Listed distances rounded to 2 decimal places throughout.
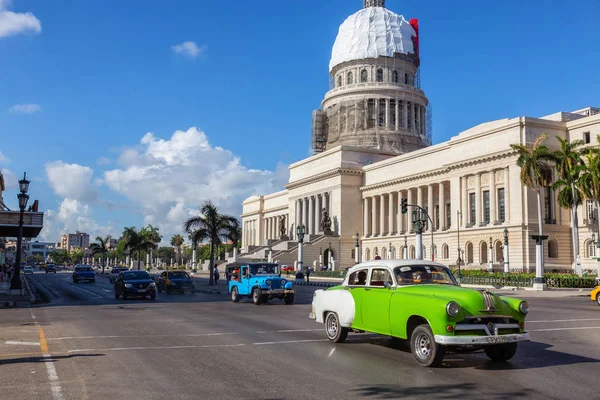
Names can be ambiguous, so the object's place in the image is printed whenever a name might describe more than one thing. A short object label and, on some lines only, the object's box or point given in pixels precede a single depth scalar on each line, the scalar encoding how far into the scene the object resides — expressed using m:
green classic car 9.80
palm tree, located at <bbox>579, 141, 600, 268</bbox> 45.62
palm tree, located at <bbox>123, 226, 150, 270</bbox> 92.75
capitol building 60.62
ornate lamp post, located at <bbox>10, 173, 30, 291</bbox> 29.70
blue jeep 25.58
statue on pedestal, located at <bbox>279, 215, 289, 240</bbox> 101.12
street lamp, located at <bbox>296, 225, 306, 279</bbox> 55.34
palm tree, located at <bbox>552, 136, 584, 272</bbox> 48.91
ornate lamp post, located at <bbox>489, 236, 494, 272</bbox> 56.44
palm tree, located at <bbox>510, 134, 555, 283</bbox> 48.50
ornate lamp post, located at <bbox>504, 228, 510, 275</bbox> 48.86
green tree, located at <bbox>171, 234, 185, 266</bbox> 150.62
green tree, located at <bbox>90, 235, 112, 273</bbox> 114.44
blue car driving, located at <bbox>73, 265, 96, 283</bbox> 54.41
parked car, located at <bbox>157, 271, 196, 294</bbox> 35.09
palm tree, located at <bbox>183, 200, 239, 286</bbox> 49.84
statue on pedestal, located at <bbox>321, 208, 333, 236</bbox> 90.06
